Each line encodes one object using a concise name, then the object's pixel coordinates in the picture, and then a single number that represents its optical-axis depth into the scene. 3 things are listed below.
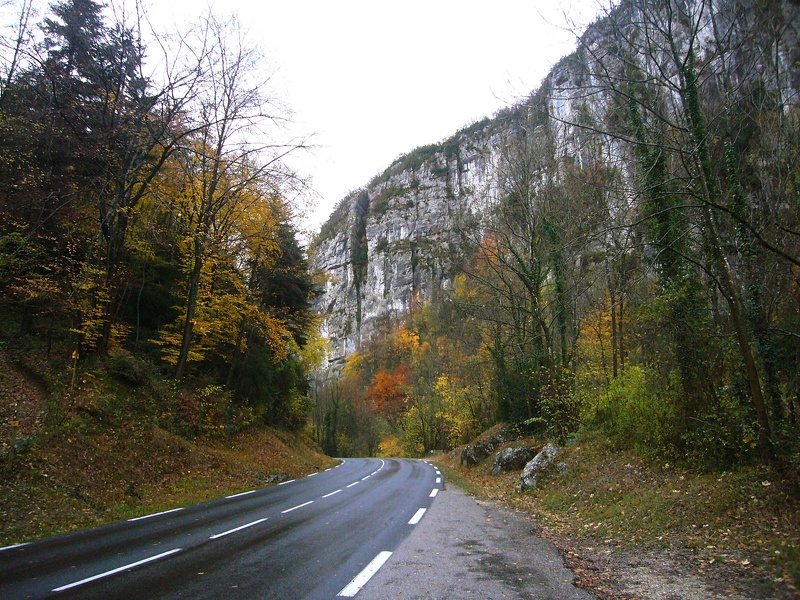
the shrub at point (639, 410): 9.27
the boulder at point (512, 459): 15.47
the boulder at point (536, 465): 12.19
